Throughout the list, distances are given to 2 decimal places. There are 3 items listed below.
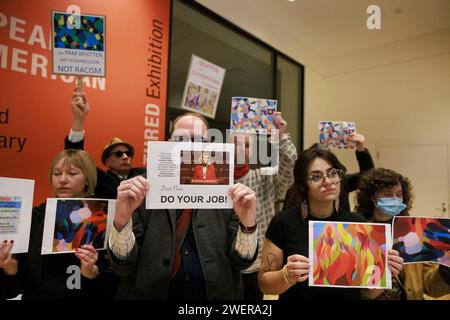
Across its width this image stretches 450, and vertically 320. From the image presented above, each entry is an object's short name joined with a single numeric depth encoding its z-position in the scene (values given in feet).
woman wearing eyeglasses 3.76
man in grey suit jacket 3.41
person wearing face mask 4.27
